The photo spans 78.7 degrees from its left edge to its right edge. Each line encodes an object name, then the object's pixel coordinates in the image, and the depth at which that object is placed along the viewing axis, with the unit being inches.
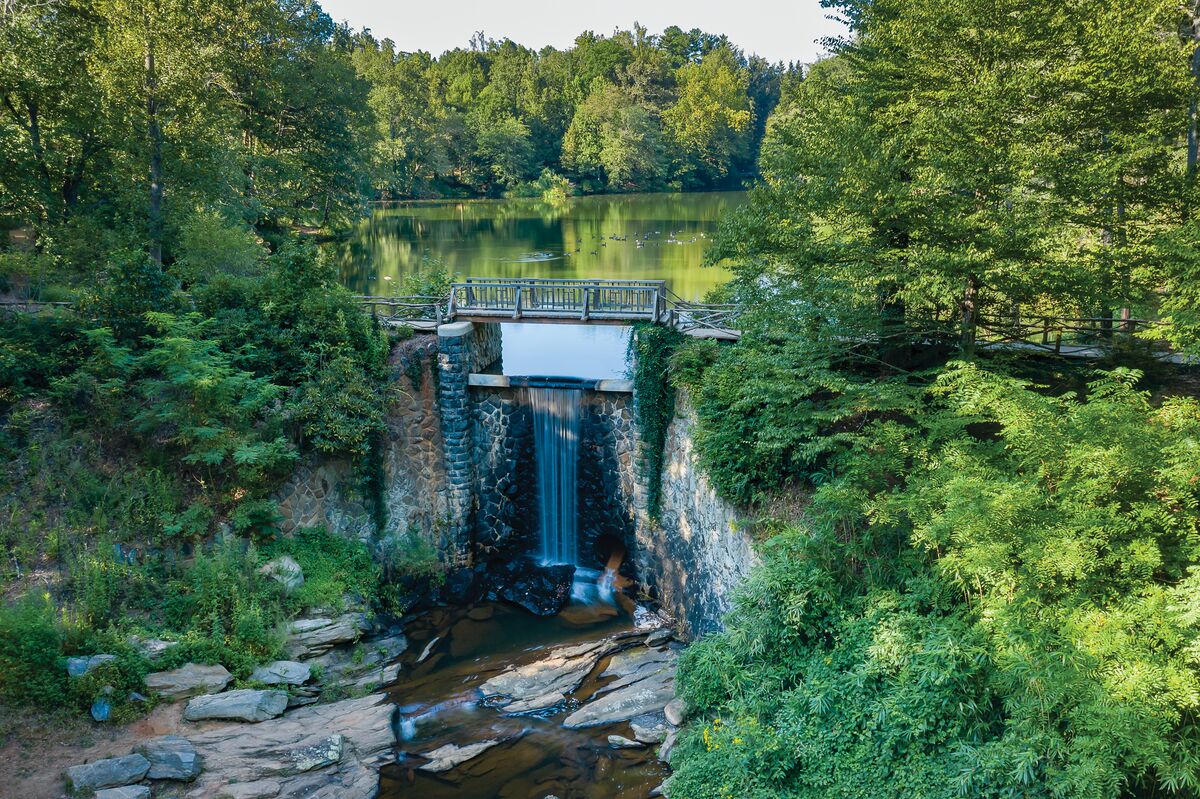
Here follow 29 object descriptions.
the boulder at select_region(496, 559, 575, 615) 674.2
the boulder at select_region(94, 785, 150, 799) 369.7
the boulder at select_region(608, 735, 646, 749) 468.4
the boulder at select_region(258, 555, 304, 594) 563.5
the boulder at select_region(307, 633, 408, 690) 537.0
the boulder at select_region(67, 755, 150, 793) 372.8
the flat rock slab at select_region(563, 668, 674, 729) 495.5
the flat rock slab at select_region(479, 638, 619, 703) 536.7
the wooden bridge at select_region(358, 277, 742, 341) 676.7
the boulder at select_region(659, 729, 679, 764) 447.8
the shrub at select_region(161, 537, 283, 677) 488.4
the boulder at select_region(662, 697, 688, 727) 468.1
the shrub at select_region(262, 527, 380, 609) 583.5
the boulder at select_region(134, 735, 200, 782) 391.5
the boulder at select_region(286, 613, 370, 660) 538.3
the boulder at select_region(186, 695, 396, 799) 402.0
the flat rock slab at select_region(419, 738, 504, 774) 454.3
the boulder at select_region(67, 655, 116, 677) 434.3
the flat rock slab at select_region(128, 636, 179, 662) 467.8
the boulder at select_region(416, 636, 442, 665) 592.0
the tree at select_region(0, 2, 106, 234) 684.7
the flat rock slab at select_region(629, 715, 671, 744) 468.8
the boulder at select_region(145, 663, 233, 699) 452.8
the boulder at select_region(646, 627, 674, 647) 604.1
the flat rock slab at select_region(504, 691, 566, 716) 514.1
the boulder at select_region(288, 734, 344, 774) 423.5
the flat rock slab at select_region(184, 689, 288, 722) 444.5
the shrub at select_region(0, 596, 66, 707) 417.1
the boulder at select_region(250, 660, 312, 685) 491.8
